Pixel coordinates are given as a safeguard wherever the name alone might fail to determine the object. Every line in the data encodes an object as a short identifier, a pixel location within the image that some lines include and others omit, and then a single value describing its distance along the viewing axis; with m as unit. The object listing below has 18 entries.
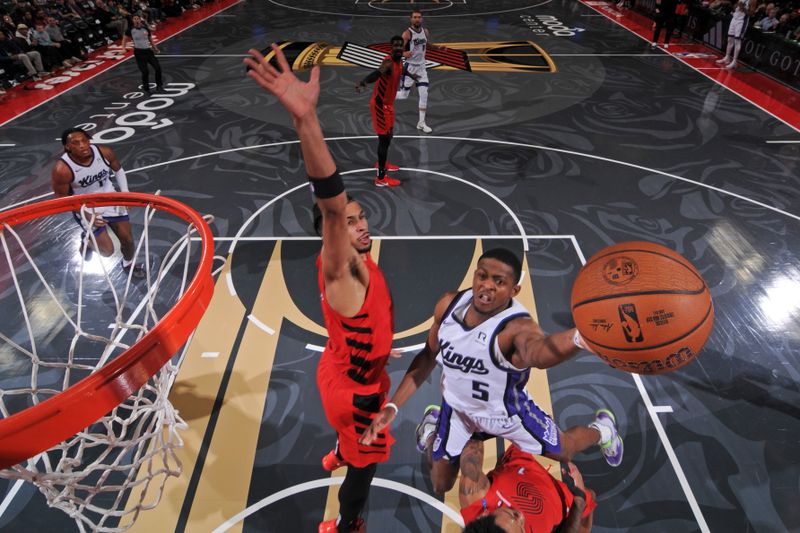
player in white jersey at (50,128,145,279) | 4.92
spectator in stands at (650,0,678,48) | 13.40
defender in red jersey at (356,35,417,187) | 6.64
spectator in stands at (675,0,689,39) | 13.61
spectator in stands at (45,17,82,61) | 12.62
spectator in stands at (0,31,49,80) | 11.61
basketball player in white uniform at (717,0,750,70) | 11.47
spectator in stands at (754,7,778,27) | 11.93
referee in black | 10.13
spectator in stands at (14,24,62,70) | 12.13
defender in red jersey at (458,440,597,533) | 2.40
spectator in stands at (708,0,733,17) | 13.36
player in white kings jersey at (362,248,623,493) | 2.64
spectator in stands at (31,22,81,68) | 12.15
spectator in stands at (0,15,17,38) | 11.94
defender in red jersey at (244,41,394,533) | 1.83
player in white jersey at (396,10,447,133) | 8.70
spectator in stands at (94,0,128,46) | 14.88
